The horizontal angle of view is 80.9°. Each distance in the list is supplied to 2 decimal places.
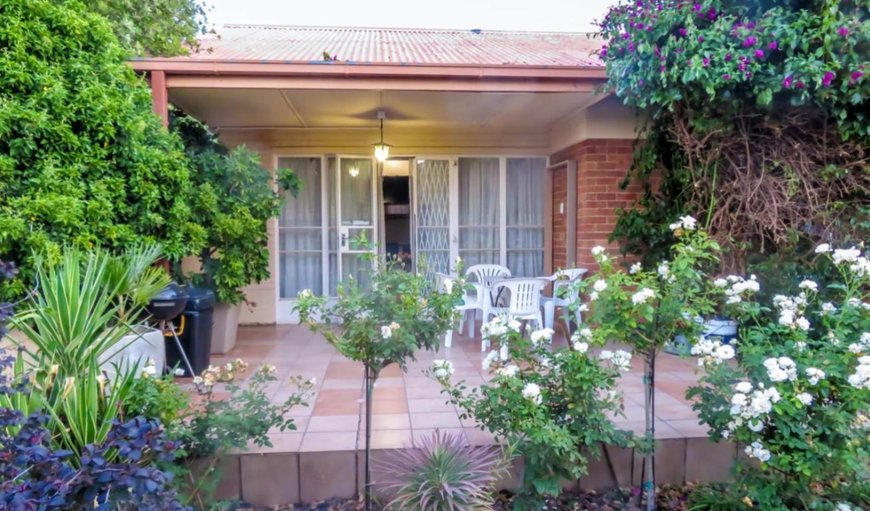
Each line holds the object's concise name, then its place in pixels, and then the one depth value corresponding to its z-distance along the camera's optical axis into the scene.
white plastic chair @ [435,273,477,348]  5.25
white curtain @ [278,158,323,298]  6.55
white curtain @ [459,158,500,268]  6.75
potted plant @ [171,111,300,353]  4.75
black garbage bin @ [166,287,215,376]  4.04
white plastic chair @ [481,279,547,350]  4.91
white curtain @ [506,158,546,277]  6.79
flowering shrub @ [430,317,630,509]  2.28
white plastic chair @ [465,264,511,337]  5.18
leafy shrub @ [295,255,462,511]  2.38
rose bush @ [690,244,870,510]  2.11
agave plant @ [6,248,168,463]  2.04
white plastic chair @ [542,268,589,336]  5.20
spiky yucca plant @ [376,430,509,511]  2.21
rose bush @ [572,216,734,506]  2.34
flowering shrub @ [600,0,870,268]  3.57
